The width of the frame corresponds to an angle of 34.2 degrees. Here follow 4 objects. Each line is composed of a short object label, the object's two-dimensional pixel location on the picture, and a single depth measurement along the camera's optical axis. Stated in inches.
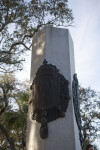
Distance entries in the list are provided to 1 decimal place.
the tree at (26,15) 351.6
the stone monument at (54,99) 138.1
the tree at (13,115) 341.7
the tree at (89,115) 598.1
